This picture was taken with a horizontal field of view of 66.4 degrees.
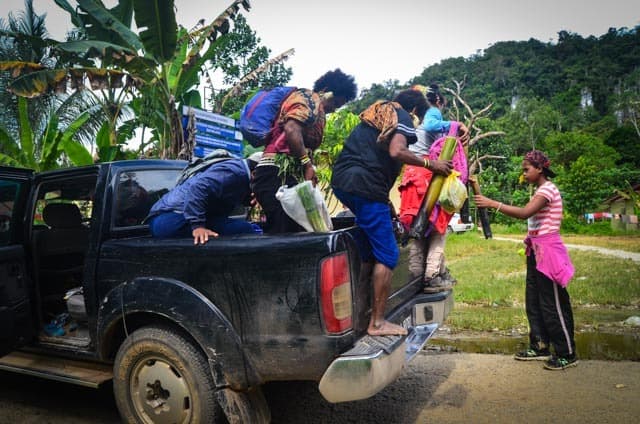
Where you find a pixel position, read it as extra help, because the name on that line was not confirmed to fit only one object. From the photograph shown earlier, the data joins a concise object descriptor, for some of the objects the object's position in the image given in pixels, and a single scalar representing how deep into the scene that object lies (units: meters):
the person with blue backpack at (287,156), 3.30
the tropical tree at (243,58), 19.94
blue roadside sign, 8.16
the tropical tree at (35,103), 13.71
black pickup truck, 2.50
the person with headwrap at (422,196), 4.04
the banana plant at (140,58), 8.00
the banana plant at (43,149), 9.81
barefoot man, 2.92
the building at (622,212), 25.77
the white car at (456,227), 22.44
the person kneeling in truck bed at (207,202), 3.08
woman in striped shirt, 4.11
